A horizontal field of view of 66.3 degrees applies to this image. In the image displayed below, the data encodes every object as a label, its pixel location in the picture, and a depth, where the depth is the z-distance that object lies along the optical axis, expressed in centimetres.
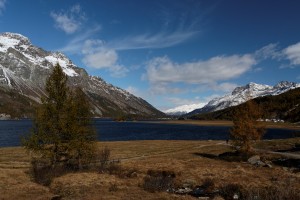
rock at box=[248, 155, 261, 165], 3867
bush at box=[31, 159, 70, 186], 2691
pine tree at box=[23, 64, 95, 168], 2999
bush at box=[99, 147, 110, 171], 3286
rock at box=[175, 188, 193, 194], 2293
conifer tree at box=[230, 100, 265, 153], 4570
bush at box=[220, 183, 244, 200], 2055
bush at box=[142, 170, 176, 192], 2312
